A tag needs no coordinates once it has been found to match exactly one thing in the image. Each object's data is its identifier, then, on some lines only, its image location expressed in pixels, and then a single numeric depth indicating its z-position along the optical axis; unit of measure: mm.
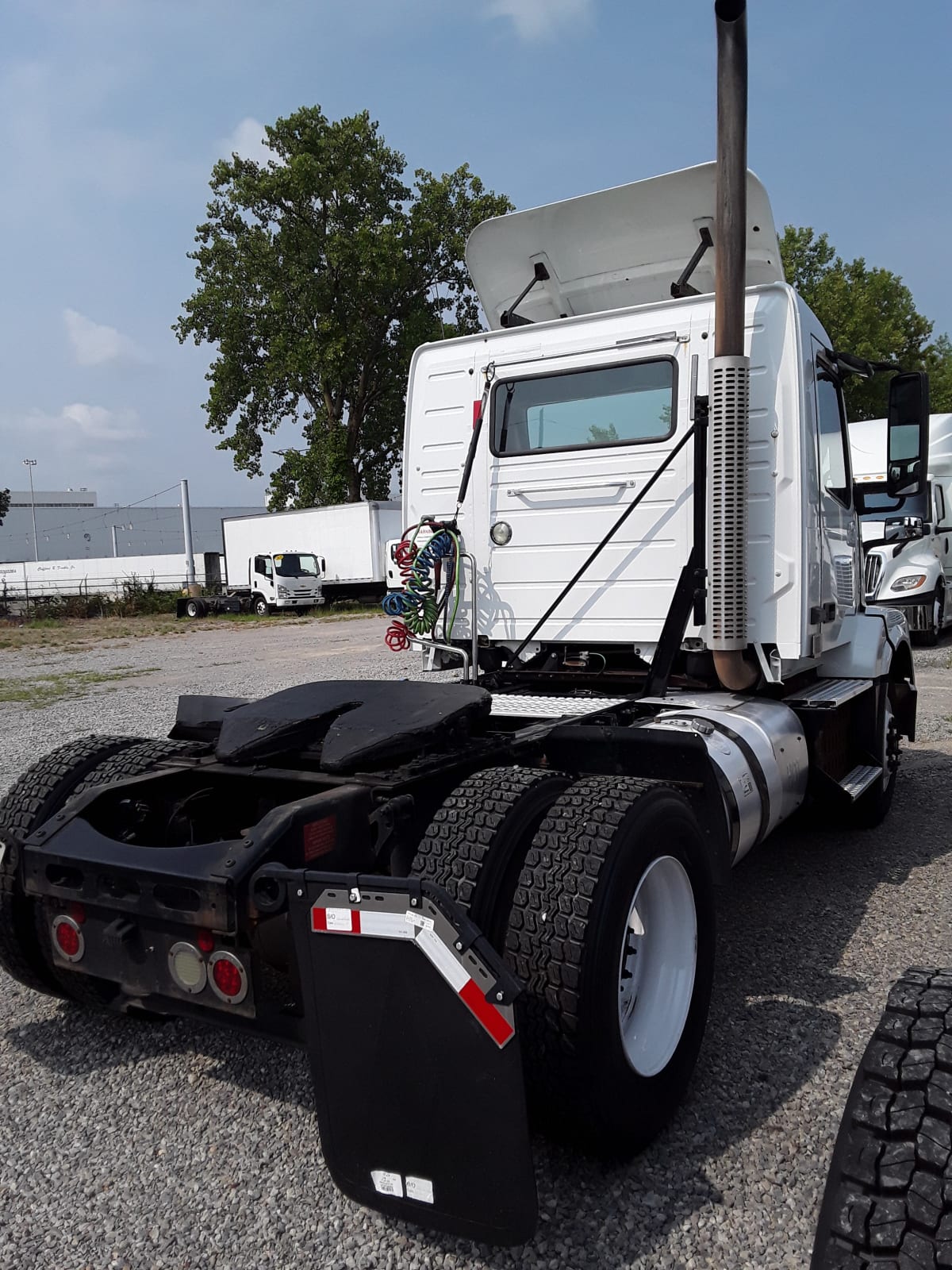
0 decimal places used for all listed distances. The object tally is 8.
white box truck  34281
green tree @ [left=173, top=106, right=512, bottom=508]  36375
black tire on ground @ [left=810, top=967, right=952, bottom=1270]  1582
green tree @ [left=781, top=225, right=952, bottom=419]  30672
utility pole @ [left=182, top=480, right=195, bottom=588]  47031
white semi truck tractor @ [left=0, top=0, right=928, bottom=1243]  2121
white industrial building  86812
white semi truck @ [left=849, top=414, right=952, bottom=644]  14328
